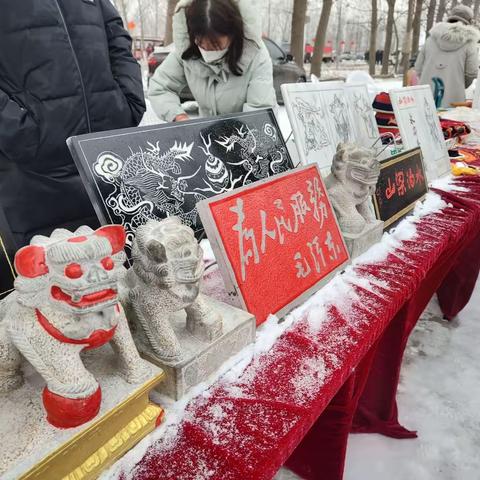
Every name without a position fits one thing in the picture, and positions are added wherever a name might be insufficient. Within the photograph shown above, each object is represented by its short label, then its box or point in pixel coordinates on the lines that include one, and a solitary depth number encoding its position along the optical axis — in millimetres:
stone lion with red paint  568
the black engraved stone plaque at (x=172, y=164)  979
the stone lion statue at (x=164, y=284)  715
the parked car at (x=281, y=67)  7783
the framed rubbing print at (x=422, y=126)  2029
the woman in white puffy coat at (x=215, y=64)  1627
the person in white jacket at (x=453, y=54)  4035
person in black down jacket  1232
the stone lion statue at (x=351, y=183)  1273
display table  676
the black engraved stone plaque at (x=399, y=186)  1475
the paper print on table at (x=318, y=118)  1607
